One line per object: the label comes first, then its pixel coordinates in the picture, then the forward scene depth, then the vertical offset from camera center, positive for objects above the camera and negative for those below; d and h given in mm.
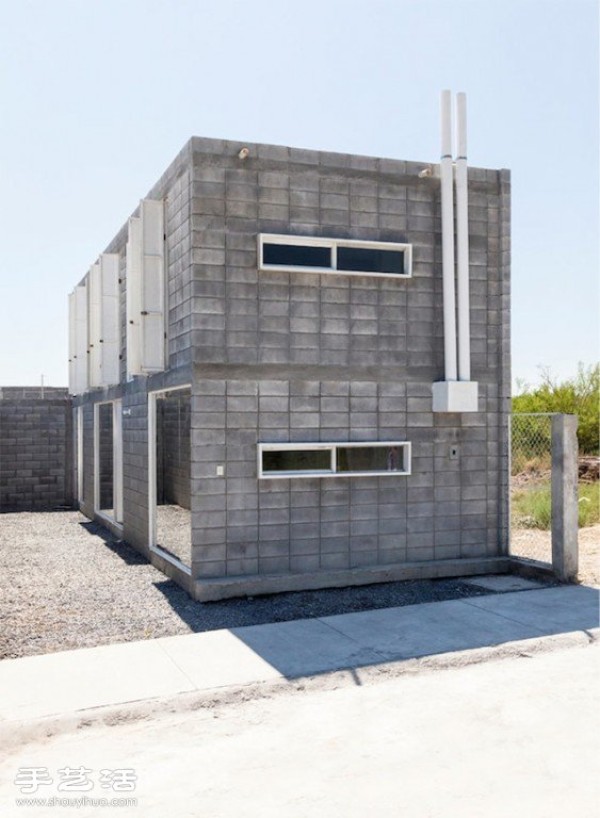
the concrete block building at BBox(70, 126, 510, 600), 9367 +735
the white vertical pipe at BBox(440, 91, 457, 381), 10195 +2407
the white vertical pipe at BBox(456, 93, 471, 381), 10250 +2408
